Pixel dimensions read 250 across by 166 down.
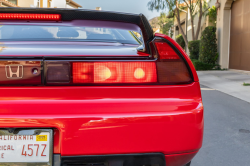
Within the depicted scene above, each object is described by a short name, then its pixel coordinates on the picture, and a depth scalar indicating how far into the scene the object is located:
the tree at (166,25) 45.19
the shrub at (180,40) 29.42
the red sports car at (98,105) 1.58
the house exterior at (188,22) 21.10
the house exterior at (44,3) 33.09
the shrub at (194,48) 20.28
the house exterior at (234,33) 14.11
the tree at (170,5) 20.75
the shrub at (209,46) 16.81
